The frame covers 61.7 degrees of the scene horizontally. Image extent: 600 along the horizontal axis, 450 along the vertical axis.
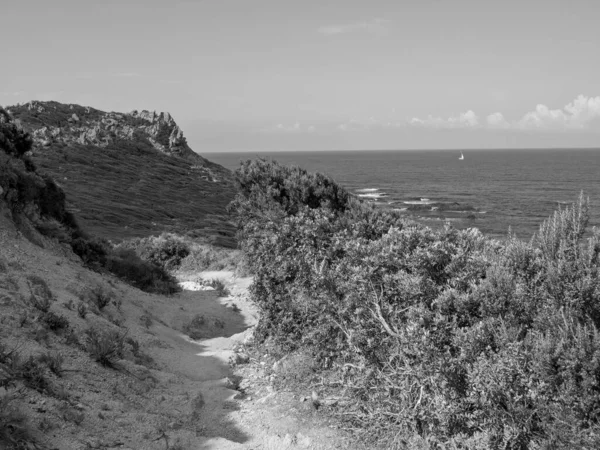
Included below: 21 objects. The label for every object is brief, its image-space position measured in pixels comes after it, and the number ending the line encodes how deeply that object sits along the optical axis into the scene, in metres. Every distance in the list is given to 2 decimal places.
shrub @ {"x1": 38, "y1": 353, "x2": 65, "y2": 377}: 8.05
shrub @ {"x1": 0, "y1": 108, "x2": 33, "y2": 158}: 18.56
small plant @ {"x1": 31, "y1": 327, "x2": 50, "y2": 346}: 8.73
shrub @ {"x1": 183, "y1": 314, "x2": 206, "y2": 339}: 15.16
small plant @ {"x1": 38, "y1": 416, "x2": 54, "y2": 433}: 6.53
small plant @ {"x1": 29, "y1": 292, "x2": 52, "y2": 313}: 9.78
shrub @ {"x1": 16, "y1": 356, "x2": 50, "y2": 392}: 7.23
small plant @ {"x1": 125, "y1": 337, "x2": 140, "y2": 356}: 10.85
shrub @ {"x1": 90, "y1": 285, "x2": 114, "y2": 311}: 12.64
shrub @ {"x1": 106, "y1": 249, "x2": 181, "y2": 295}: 18.55
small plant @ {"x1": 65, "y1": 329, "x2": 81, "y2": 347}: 9.31
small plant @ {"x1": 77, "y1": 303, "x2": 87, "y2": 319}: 10.90
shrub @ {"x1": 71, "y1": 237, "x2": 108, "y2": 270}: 17.09
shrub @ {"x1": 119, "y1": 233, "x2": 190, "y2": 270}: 26.72
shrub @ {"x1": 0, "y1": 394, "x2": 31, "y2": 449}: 5.87
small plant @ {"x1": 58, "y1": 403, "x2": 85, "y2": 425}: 7.05
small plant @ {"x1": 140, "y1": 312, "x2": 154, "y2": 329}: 13.63
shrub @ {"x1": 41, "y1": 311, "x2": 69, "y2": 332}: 9.37
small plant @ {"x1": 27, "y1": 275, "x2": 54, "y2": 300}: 10.65
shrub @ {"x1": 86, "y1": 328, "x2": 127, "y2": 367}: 9.38
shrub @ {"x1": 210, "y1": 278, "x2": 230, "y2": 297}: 20.40
